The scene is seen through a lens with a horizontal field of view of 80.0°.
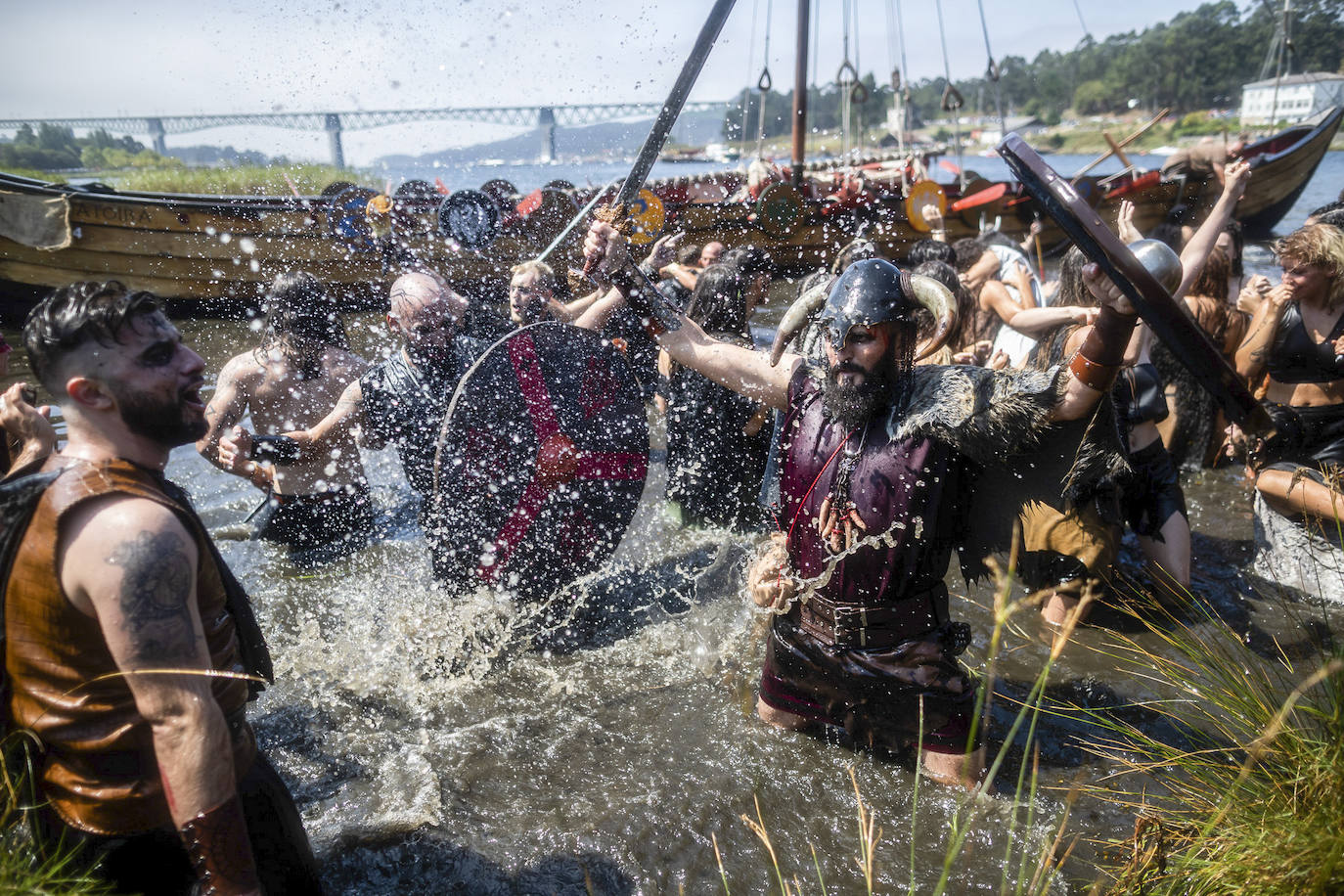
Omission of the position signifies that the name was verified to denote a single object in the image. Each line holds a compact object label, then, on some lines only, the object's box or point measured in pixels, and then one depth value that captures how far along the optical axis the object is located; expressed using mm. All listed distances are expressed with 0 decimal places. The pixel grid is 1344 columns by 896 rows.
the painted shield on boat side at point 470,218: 10492
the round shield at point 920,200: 10188
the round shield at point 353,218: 11898
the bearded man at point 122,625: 1619
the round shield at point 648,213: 10461
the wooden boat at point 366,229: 11531
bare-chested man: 4383
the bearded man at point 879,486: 2541
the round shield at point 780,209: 12375
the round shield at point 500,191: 11562
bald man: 3988
